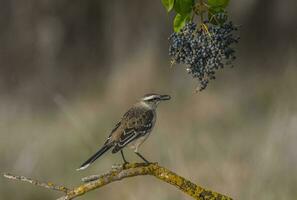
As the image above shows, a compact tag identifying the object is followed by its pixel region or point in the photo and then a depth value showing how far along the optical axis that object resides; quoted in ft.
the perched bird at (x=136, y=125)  36.35
